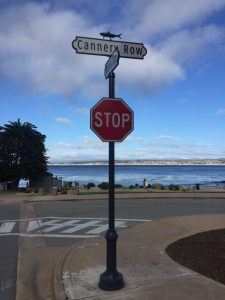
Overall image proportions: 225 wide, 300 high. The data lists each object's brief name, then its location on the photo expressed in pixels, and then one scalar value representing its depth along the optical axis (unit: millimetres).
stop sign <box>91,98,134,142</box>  3569
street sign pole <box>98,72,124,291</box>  3592
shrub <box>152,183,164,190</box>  22491
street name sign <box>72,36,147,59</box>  3690
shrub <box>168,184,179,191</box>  20991
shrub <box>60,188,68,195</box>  17166
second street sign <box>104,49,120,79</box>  3594
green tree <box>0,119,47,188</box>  20678
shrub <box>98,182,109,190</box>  21450
